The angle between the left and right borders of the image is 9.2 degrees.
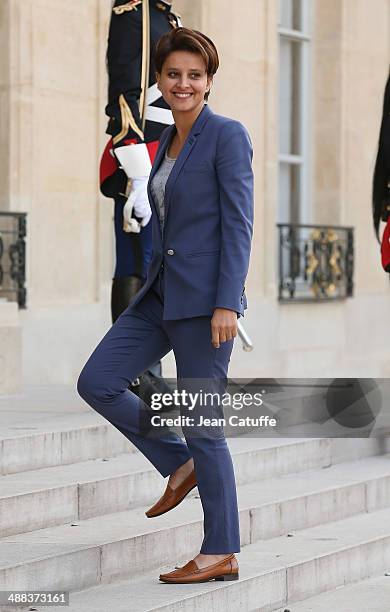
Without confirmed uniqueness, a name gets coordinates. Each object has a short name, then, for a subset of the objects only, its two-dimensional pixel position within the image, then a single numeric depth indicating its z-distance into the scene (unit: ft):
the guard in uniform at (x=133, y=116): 34.61
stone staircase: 26.66
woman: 24.84
